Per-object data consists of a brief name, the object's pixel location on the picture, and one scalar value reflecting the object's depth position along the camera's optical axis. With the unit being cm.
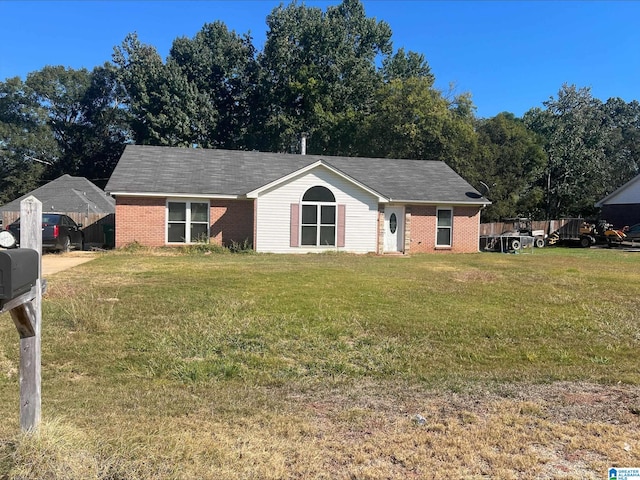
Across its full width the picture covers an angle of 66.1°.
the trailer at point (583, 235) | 2859
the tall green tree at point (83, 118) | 4488
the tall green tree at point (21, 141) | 4342
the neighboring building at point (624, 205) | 3269
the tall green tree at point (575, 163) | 3759
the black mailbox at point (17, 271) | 244
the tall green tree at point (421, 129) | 3097
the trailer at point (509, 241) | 2336
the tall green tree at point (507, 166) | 3198
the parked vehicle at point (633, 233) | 2871
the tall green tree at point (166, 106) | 3644
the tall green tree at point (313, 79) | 3766
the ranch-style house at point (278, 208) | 1869
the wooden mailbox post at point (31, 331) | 303
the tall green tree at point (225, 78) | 3919
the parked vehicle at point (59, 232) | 1694
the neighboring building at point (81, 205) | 2236
